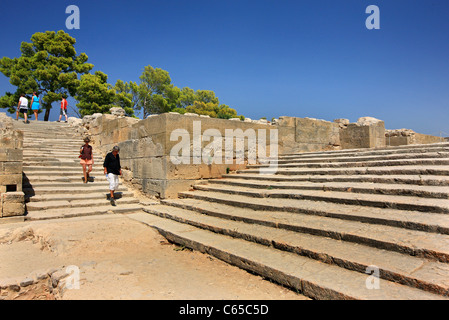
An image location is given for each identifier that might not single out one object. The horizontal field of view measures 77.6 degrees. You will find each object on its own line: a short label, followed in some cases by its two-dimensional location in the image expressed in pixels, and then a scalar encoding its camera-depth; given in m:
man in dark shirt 6.79
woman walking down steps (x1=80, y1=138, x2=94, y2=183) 7.81
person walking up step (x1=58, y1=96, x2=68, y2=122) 15.58
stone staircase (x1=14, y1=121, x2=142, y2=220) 6.18
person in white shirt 13.06
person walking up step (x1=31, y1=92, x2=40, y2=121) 13.97
